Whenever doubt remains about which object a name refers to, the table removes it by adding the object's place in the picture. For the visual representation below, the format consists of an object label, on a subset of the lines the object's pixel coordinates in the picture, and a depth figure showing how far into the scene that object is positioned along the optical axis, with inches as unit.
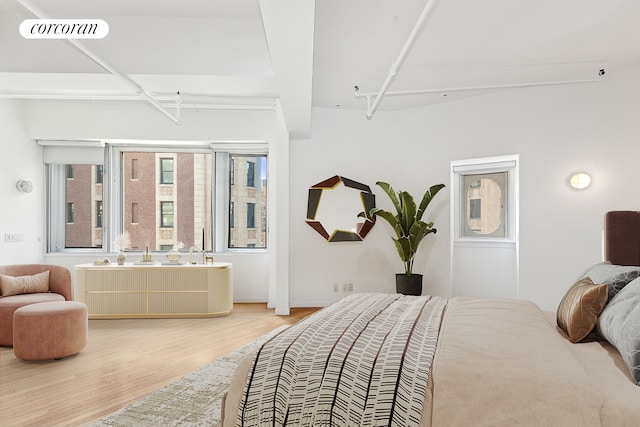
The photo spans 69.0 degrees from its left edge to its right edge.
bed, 64.2
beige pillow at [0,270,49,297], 181.6
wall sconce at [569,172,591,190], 195.8
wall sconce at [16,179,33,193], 234.7
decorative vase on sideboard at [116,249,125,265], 233.1
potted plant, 226.8
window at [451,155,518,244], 237.9
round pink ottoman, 146.6
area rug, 101.5
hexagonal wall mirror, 248.4
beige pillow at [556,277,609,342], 90.5
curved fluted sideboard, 222.5
